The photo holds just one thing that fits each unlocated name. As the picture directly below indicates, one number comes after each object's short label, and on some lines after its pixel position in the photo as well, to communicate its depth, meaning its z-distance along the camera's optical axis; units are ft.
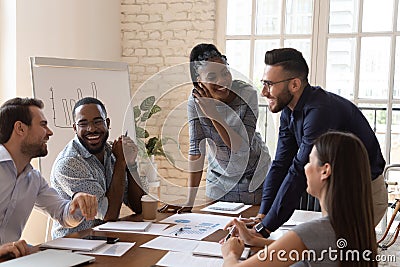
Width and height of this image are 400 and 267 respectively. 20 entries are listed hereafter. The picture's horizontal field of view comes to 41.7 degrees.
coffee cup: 7.16
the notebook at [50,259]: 4.80
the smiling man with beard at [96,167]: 7.15
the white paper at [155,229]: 6.38
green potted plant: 8.46
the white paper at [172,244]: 5.66
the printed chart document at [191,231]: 6.27
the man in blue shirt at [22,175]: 6.63
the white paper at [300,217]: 7.02
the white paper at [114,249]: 5.36
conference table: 5.08
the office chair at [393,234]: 11.51
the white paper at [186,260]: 5.05
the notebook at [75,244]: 5.48
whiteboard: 10.02
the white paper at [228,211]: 7.79
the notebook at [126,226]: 6.49
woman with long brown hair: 4.28
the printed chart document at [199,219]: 6.97
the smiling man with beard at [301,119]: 6.04
